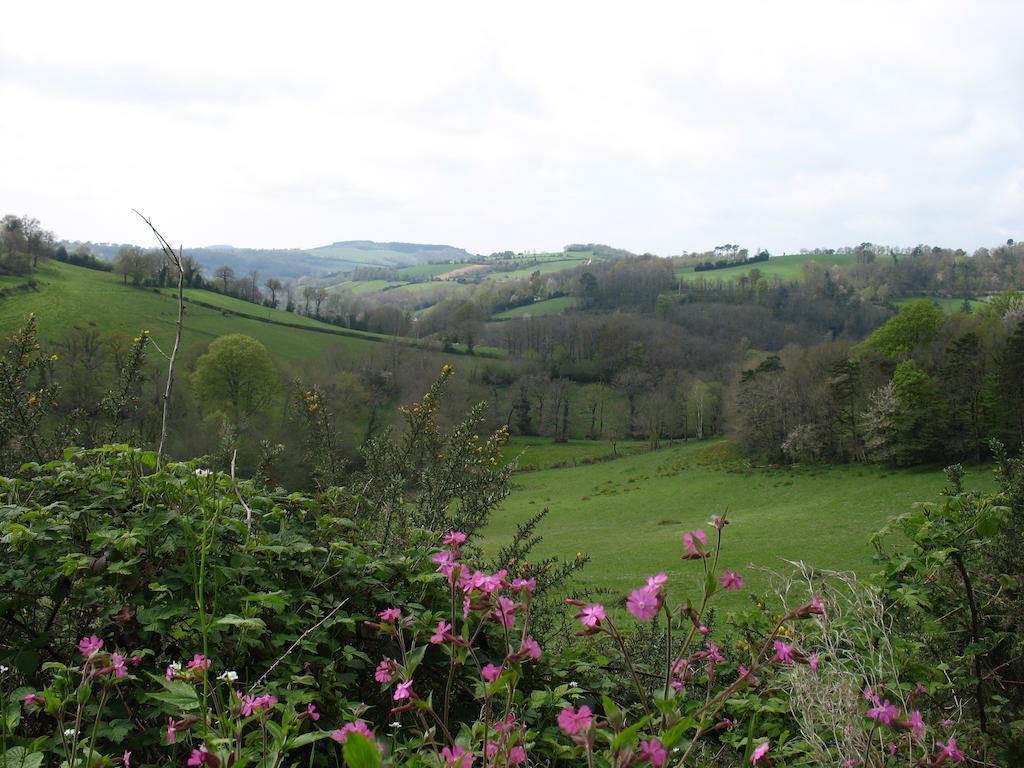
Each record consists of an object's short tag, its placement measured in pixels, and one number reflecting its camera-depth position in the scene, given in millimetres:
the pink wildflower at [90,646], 814
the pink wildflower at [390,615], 840
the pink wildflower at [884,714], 799
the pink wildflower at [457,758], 649
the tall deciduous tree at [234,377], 41546
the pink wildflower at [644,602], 684
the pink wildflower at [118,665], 750
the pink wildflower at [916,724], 775
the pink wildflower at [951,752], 758
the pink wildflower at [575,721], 622
